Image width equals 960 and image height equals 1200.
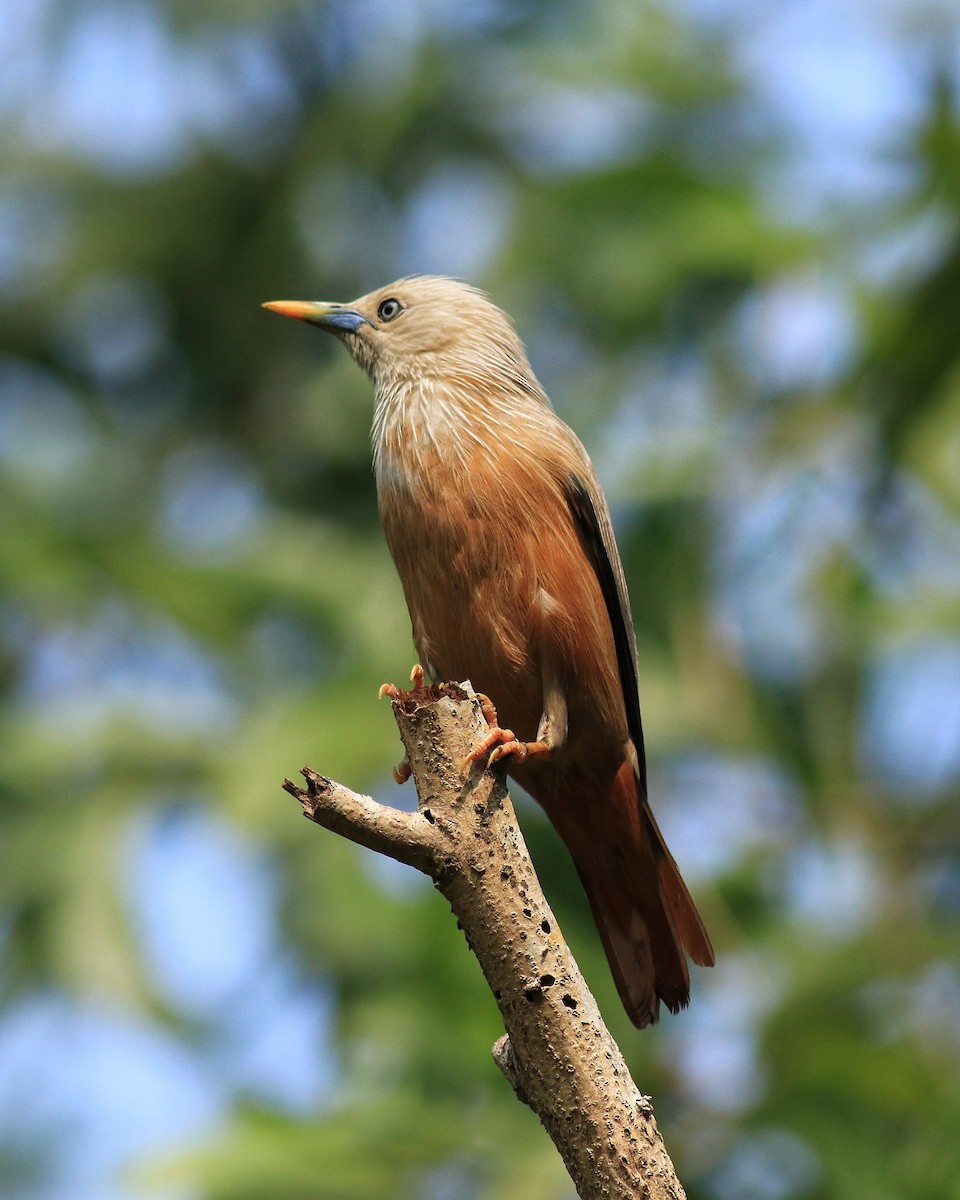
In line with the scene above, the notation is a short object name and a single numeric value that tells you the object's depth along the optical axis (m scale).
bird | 9.12
